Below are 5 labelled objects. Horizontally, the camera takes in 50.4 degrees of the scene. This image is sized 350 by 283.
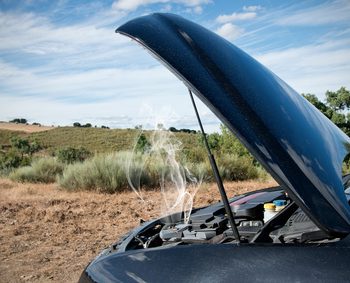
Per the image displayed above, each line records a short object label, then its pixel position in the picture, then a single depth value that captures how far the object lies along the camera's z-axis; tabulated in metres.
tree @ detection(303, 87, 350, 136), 13.89
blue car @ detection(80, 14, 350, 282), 1.26
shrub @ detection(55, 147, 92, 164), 17.95
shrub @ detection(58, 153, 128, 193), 11.12
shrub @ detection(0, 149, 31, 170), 20.72
